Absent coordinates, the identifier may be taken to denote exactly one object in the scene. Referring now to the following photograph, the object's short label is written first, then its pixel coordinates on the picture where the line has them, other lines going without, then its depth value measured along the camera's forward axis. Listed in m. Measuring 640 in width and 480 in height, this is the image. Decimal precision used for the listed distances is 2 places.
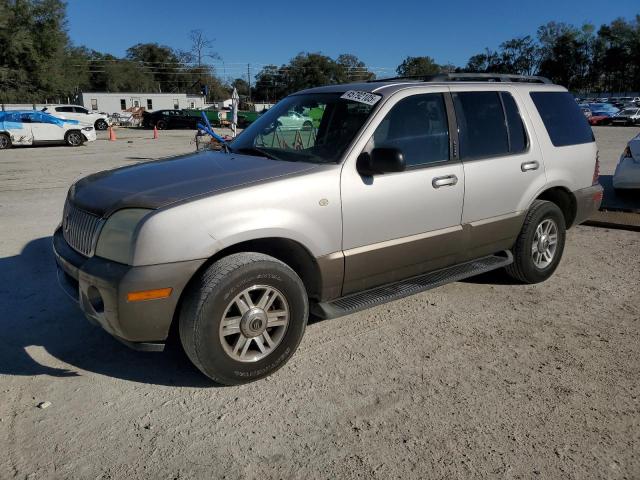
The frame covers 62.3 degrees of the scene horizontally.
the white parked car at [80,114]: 32.97
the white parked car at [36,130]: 21.17
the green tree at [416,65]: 108.62
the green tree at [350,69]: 95.31
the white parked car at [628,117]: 38.28
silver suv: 2.97
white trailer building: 61.78
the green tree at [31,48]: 49.44
